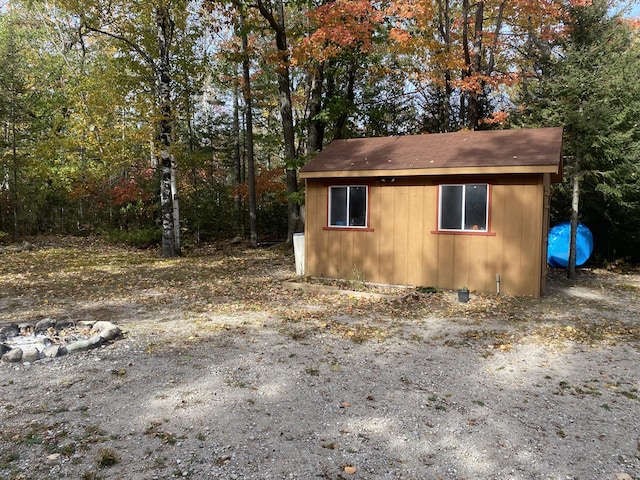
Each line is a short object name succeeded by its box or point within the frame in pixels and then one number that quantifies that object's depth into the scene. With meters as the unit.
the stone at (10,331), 5.16
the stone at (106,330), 5.15
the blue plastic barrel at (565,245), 11.84
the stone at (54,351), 4.59
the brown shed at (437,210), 8.15
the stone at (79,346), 4.76
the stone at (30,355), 4.48
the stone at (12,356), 4.41
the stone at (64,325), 5.48
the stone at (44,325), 5.40
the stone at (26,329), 5.30
